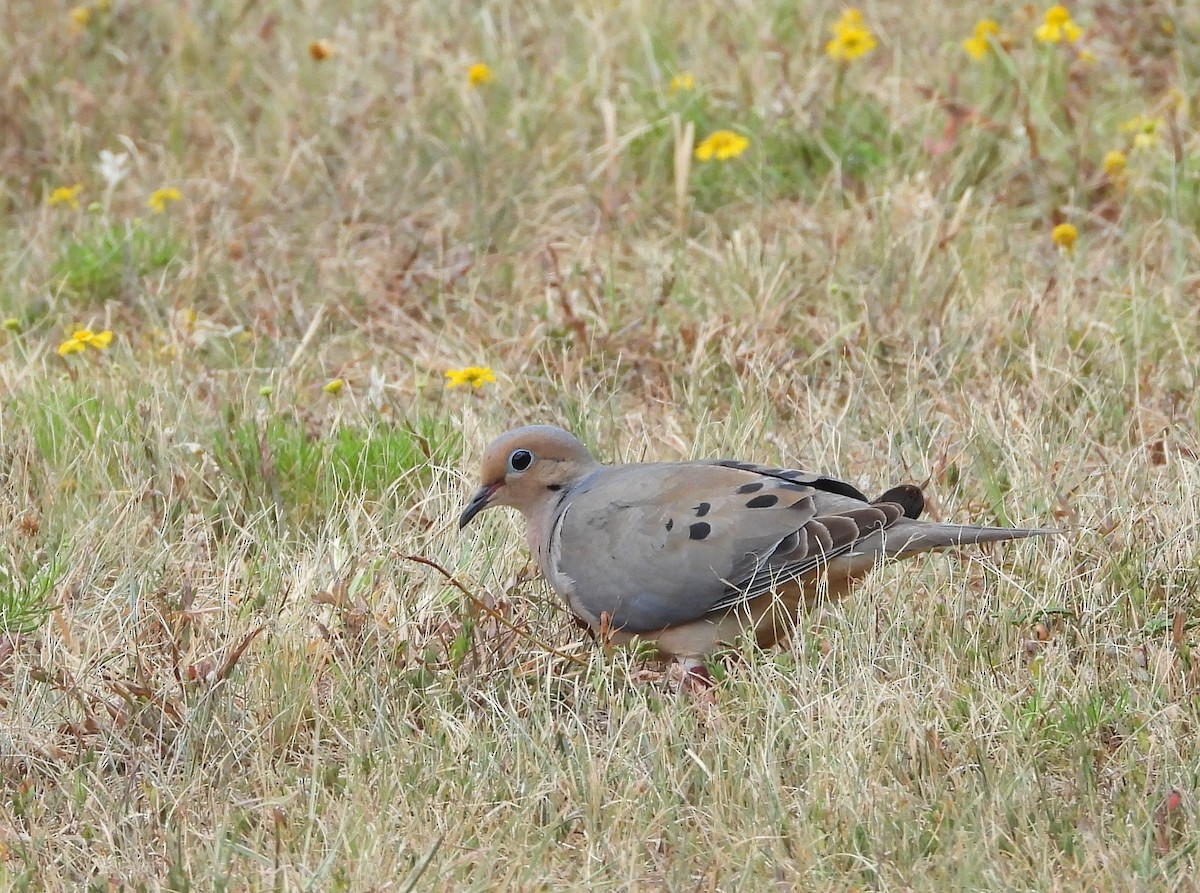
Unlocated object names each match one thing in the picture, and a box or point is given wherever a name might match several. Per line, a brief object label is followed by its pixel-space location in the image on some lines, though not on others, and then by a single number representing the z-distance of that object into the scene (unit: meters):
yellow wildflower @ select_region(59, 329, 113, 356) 11.29
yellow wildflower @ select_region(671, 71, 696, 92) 14.37
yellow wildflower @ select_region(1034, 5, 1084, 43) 14.07
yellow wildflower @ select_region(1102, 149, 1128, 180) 13.45
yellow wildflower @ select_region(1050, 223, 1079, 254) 12.73
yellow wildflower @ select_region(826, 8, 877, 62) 14.12
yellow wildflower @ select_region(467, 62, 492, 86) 14.71
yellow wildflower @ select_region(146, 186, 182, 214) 13.62
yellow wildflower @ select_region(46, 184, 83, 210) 13.87
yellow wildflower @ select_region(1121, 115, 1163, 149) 13.23
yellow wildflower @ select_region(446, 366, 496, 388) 10.87
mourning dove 8.27
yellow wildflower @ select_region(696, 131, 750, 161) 13.52
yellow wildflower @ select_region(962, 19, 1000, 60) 14.30
